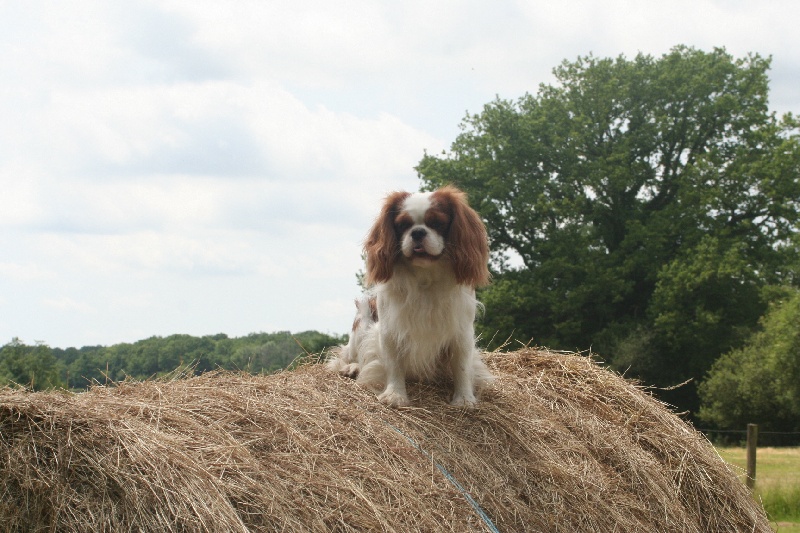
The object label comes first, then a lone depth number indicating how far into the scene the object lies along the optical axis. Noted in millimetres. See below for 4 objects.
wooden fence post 13133
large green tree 27484
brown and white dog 5688
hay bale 3885
